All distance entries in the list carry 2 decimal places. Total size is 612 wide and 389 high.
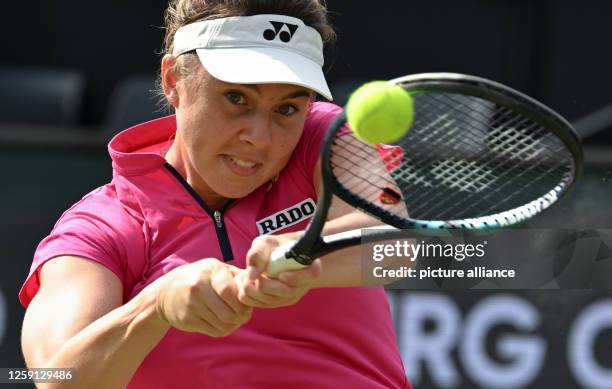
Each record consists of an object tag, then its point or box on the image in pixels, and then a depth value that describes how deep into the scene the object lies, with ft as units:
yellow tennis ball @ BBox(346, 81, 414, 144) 24.14
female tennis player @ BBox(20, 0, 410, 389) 24.84
